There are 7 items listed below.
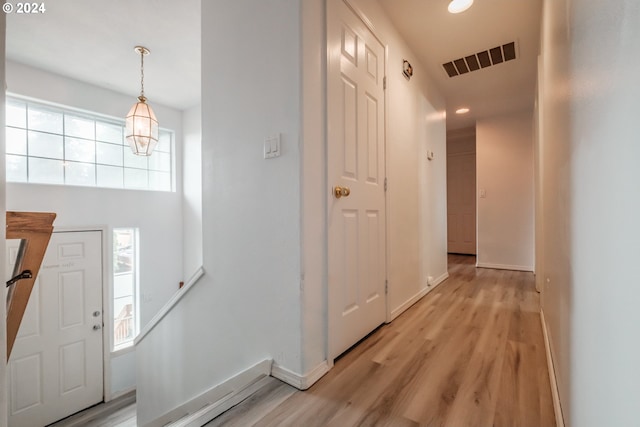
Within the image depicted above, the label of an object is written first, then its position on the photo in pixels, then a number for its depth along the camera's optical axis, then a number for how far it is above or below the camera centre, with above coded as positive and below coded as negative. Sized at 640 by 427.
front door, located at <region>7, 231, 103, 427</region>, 2.91 -1.41
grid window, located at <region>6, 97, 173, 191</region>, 2.92 +0.80
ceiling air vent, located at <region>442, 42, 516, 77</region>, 2.59 +1.56
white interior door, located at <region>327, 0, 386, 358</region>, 1.50 +0.24
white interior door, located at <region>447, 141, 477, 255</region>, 5.63 +0.37
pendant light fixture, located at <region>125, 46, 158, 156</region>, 2.41 +0.80
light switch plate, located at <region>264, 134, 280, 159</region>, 1.37 +0.35
